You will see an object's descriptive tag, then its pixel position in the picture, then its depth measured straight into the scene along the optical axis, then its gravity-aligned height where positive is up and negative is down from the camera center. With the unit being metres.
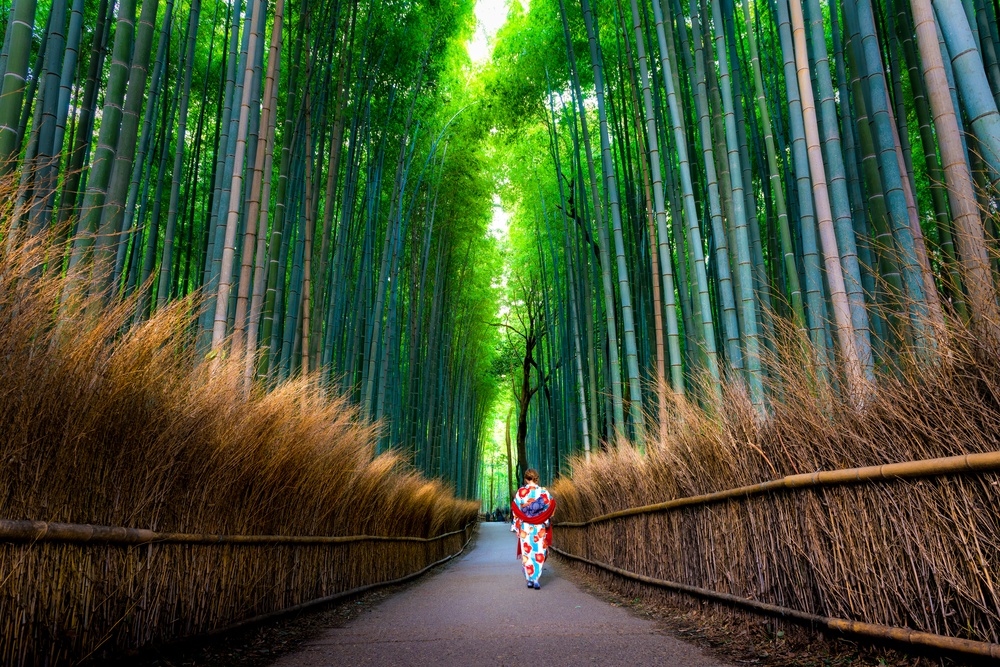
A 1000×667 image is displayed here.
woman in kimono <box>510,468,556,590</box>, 5.43 +0.00
